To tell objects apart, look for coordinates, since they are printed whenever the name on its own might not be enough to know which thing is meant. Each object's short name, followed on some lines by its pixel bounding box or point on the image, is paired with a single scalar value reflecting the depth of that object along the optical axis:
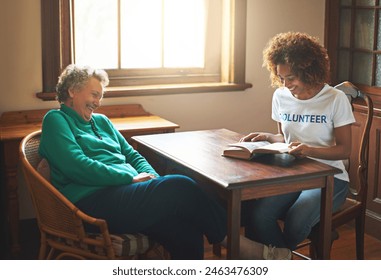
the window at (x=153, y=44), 6.12
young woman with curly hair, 4.53
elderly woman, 4.27
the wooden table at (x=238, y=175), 3.91
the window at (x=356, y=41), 6.46
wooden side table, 5.33
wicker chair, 4.08
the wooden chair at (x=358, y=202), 4.89
